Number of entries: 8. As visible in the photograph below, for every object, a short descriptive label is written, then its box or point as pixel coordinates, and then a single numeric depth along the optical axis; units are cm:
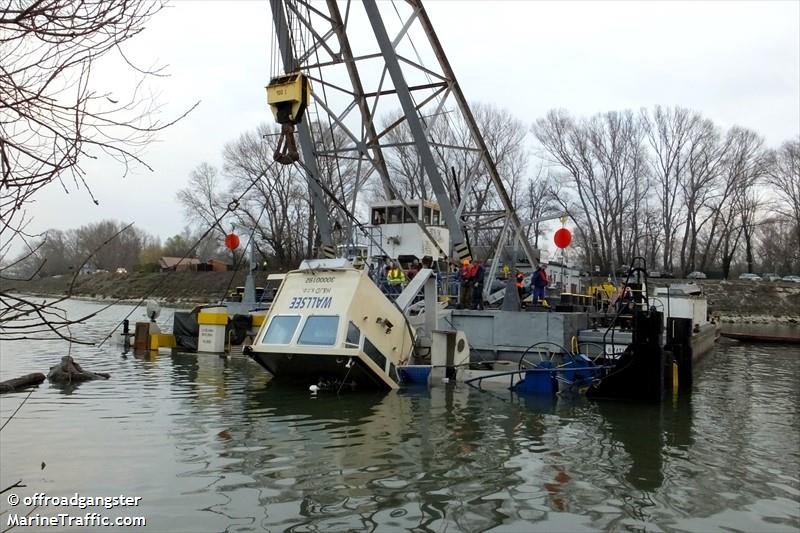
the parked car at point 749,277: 6176
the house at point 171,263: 7681
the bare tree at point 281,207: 6638
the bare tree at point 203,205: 6981
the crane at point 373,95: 1798
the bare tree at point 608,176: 6356
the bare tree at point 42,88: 316
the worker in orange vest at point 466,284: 1997
